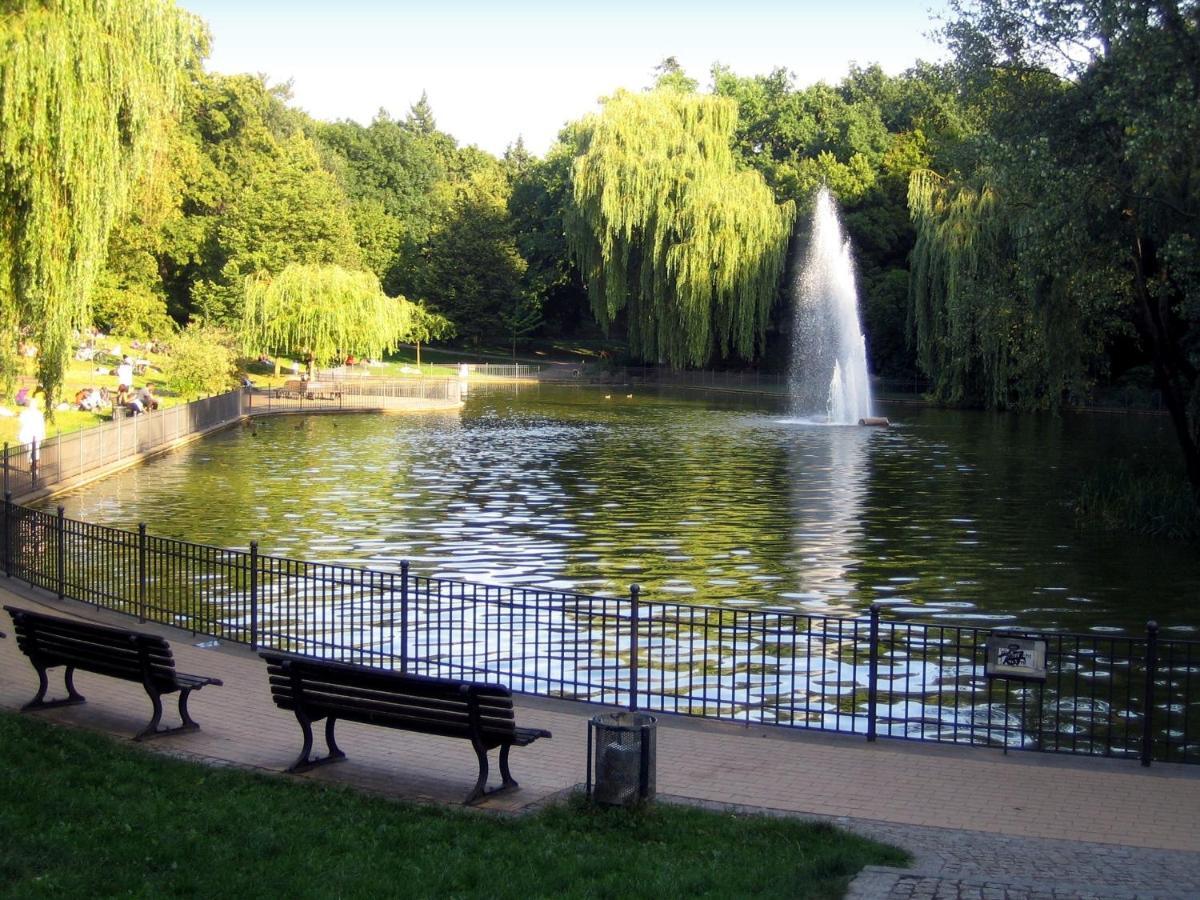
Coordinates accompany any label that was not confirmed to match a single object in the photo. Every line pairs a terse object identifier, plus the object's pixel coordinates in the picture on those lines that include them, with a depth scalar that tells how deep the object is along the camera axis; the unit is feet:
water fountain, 193.88
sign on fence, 34.78
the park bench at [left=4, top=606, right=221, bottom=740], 34.35
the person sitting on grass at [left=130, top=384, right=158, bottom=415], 153.47
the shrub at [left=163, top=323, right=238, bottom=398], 179.11
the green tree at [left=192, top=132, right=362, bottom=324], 270.87
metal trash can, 28.14
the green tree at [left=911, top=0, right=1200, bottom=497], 66.13
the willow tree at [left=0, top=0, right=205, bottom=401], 64.85
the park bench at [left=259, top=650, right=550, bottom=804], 29.53
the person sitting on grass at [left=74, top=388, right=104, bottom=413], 152.46
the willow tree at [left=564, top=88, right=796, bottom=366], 232.94
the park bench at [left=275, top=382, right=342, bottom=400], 201.53
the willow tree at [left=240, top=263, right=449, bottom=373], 225.56
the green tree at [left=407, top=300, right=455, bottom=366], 297.33
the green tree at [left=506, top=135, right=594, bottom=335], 351.05
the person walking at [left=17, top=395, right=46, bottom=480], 97.25
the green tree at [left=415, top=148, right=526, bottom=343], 342.64
